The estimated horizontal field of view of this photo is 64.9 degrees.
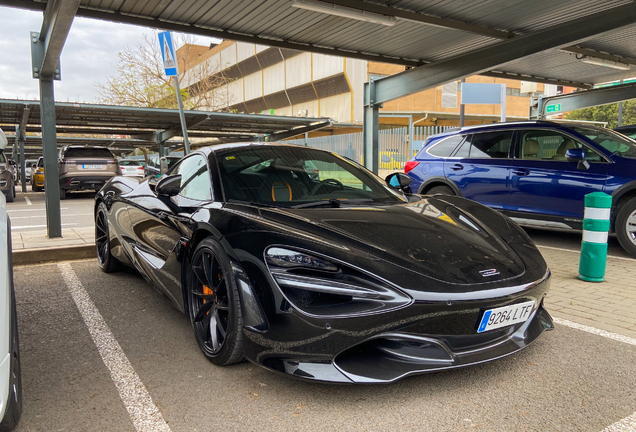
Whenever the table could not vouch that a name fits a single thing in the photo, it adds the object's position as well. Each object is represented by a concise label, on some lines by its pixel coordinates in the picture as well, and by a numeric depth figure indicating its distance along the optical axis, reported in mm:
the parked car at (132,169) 20578
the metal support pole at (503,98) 13198
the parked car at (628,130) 8919
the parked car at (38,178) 21977
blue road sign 6883
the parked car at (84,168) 16047
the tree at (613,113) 56681
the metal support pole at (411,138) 17281
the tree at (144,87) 34438
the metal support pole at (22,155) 21292
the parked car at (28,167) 40425
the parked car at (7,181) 14086
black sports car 2318
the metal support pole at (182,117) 6996
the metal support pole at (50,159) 6566
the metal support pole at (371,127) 10156
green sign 13977
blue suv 6023
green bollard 4609
